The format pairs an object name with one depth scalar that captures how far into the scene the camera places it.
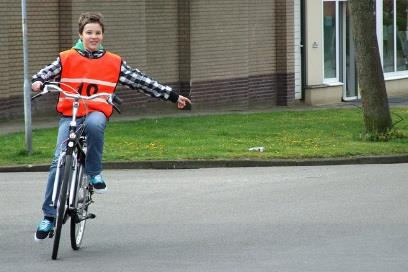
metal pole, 32.33
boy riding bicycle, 18.06
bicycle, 17.39
